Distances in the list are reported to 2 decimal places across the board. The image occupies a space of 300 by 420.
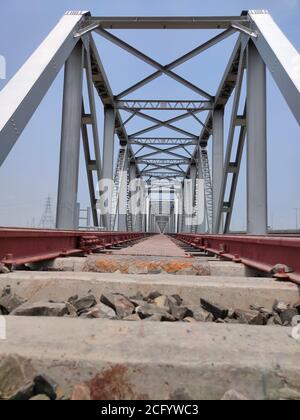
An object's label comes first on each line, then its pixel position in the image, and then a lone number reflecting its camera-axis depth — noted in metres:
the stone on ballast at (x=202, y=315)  1.90
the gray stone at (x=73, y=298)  2.09
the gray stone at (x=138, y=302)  2.01
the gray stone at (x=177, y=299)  2.12
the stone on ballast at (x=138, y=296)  2.21
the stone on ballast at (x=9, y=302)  1.94
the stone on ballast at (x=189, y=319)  1.85
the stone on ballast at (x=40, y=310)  1.80
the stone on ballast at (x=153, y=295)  2.22
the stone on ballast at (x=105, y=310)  1.84
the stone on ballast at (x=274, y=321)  1.86
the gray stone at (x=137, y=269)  3.43
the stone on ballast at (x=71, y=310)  1.90
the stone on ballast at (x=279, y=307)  1.98
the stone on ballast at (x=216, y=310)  1.95
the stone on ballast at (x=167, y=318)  1.82
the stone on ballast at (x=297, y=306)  2.00
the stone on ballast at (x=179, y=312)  1.90
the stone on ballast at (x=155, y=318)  1.78
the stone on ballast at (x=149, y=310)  1.84
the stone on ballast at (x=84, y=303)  1.98
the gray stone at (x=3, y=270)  2.57
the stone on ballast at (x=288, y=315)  1.88
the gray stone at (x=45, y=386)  1.08
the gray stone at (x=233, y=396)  1.04
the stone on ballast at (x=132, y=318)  1.81
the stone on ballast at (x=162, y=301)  2.07
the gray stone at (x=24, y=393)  1.05
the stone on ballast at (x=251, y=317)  1.86
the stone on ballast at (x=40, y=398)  1.03
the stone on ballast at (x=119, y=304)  1.91
